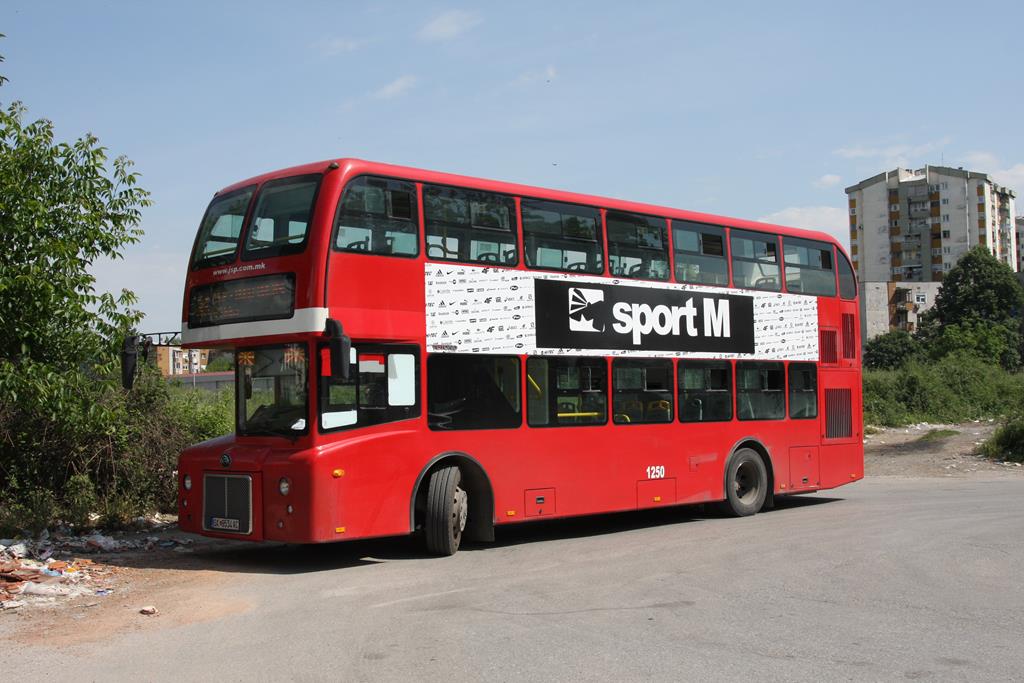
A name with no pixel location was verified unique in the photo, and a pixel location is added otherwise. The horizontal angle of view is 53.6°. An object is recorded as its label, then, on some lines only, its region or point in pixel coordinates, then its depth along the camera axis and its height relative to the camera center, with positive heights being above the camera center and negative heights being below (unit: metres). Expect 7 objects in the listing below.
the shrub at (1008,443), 25.92 -1.90
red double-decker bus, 10.56 +0.31
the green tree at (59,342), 11.43 +0.53
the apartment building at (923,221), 111.69 +17.09
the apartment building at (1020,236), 144.62 +19.30
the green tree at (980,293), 84.50 +6.53
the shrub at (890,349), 85.44 +1.96
